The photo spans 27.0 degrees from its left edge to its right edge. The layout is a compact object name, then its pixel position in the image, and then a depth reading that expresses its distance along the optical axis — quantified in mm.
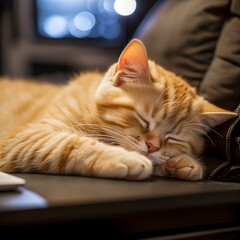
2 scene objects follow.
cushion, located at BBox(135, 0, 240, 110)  485
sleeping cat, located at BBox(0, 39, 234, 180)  402
